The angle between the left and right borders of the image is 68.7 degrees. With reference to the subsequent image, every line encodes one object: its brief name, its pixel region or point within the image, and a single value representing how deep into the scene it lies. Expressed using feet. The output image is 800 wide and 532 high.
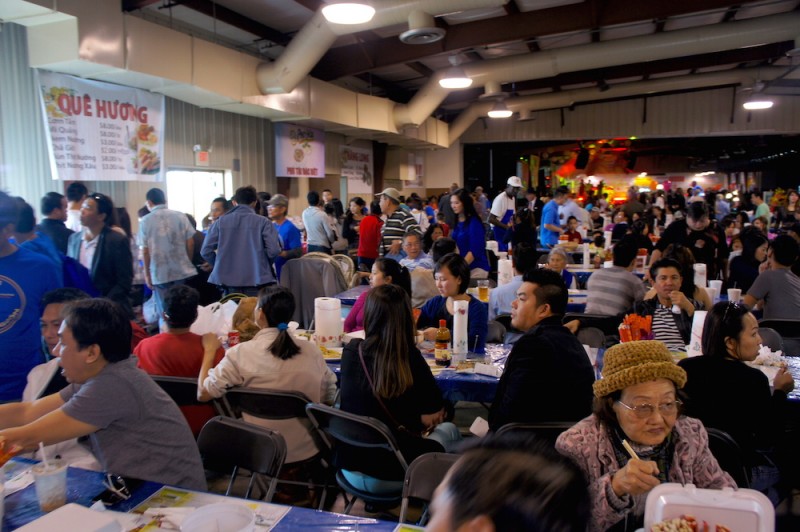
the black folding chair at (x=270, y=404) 8.59
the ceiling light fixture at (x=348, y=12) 14.65
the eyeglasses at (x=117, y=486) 5.99
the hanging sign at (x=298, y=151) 30.22
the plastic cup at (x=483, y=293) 14.78
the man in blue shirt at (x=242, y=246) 18.02
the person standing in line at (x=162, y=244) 18.07
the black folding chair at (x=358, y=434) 7.66
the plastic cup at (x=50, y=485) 5.69
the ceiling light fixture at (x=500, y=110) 35.35
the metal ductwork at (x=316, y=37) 19.61
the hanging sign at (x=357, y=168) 38.60
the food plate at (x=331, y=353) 11.57
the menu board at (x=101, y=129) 17.33
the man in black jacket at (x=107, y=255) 14.33
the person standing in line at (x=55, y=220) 15.56
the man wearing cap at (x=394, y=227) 21.30
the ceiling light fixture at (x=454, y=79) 26.22
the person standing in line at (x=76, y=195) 16.30
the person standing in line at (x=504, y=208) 28.96
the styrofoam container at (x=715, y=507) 4.54
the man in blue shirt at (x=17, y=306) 8.80
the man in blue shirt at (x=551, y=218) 28.76
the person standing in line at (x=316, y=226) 25.86
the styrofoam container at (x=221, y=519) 5.03
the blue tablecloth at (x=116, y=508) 5.55
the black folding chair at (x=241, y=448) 7.00
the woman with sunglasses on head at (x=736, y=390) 7.78
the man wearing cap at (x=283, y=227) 21.87
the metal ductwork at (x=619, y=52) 25.90
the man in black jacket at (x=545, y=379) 7.48
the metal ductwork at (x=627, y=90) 38.37
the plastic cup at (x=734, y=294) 13.37
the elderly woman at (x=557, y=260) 17.58
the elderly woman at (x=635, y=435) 5.63
